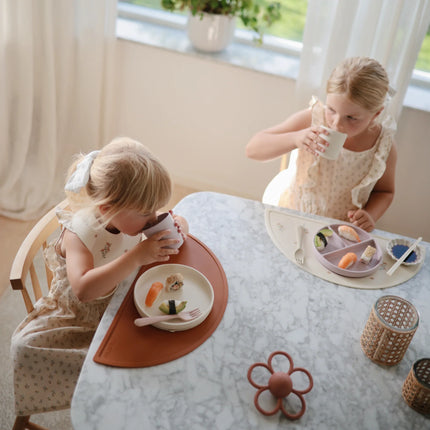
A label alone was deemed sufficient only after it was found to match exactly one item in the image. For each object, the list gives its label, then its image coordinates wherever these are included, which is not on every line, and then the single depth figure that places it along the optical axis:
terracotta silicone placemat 1.10
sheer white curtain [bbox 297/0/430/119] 2.14
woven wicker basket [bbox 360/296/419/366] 1.13
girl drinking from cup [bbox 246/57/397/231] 1.63
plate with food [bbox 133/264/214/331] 1.19
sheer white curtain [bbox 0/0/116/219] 2.46
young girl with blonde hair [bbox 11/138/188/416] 1.24
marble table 1.02
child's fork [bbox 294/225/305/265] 1.43
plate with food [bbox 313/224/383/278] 1.41
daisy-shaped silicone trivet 1.04
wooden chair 1.33
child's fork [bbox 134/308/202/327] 1.17
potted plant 2.53
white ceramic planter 2.54
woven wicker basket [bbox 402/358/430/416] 1.06
